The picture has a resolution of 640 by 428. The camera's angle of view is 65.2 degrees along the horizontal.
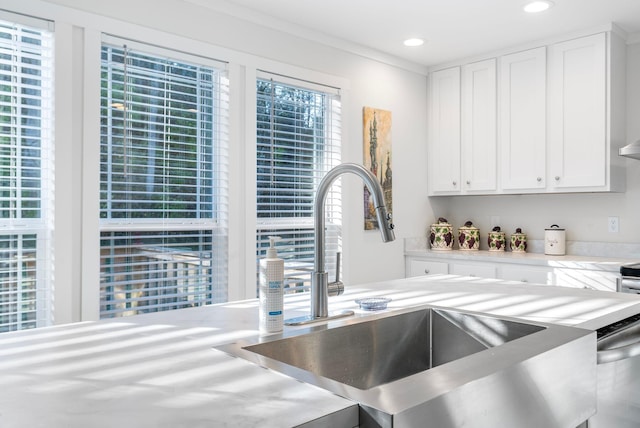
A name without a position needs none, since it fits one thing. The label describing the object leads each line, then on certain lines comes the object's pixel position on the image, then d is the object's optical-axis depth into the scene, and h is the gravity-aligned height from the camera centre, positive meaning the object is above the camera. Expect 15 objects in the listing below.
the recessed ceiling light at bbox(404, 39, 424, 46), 3.69 +1.27
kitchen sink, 0.75 -0.31
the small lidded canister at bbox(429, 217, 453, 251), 4.30 -0.21
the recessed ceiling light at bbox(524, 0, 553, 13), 2.99 +1.26
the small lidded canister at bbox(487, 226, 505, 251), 4.11 -0.23
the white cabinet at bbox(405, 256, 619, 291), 3.18 -0.43
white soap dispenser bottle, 1.18 -0.19
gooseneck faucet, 1.25 -0.08
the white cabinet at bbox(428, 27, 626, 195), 3.37 +0.69
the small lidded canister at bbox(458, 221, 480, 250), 4.26 -0.21
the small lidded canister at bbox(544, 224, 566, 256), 3.73 -0.22
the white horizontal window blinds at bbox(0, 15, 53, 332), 2.27 +0.17
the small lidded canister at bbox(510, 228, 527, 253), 4.01 -0.25
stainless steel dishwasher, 1.26 -0.45
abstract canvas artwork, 3.88 +0.48
